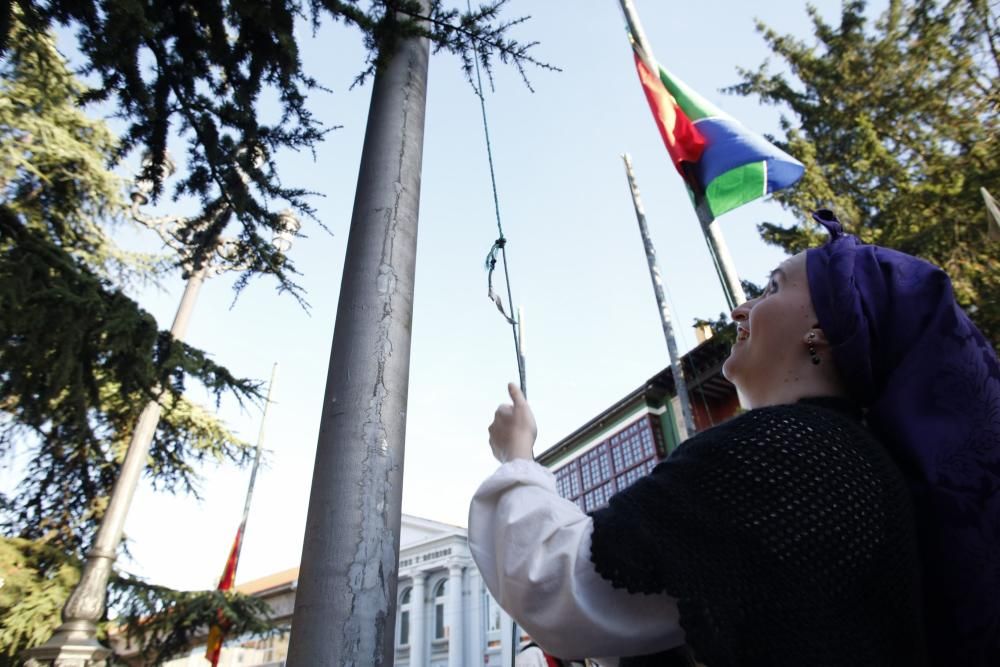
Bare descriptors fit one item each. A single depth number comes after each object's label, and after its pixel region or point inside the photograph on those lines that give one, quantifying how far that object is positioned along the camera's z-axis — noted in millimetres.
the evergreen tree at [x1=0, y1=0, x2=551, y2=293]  2639
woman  873
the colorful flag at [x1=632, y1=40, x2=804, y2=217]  6957
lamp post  5145
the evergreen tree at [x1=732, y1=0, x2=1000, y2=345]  9406
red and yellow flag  9641
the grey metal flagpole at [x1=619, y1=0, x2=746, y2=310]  6480
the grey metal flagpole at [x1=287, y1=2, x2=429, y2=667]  1202
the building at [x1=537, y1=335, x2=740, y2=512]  15055
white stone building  24016
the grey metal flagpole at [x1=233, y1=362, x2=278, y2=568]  16414
